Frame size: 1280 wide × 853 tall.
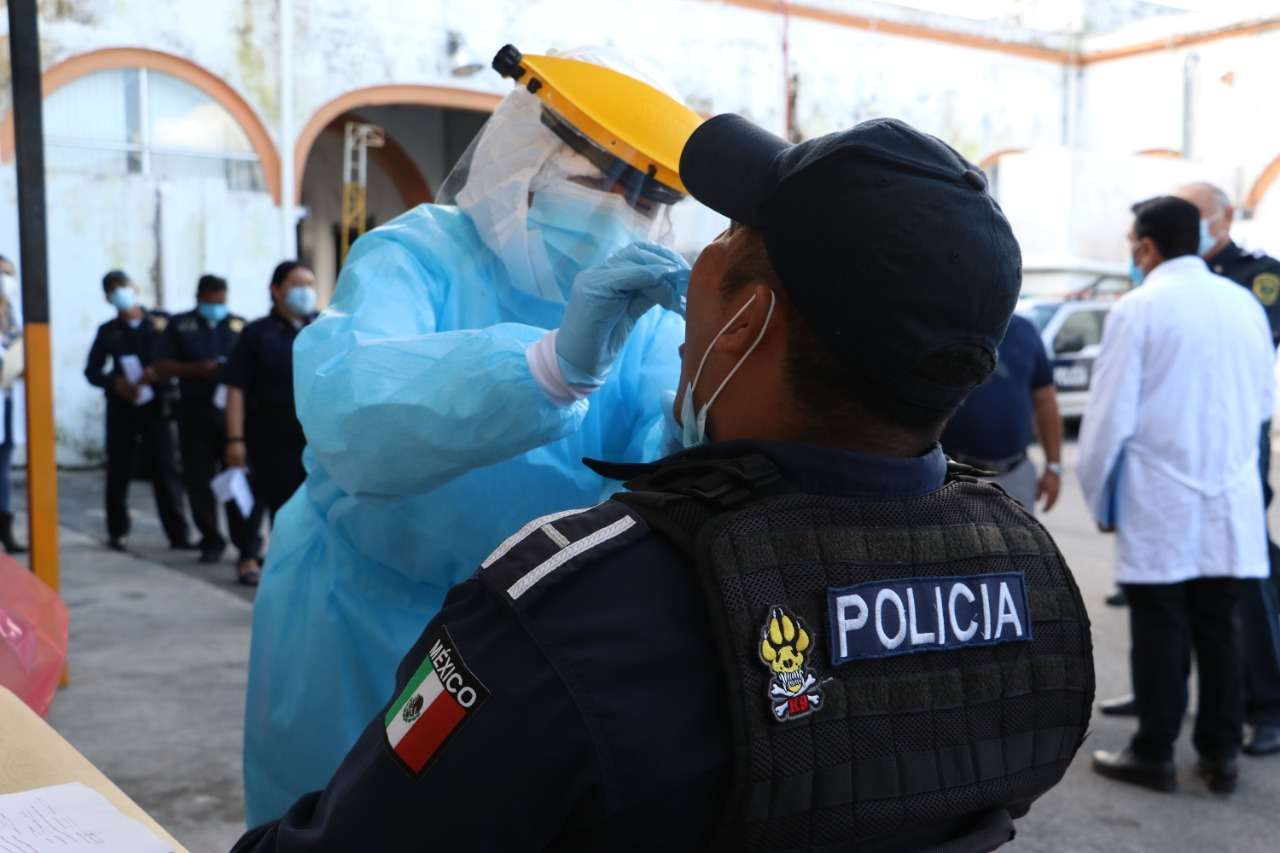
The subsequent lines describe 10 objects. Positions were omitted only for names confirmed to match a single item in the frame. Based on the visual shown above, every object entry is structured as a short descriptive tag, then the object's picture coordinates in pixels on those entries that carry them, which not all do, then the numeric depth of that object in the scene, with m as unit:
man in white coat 3.59
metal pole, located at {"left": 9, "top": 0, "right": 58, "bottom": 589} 4.04
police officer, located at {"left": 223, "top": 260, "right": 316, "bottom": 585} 5.91
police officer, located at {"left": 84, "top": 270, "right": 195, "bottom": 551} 7.42
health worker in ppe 1.54
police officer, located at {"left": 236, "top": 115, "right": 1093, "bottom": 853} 0.87
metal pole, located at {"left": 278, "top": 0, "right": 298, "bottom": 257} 11.84
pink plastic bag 1.93
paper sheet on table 1.29
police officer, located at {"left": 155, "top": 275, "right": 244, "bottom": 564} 7.15
